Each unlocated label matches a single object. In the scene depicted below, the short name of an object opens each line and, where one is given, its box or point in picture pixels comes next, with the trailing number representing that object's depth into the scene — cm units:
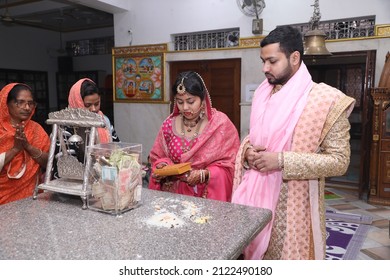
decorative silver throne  133
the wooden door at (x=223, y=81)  546
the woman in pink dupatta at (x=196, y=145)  194
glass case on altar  121
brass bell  365
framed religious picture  600
